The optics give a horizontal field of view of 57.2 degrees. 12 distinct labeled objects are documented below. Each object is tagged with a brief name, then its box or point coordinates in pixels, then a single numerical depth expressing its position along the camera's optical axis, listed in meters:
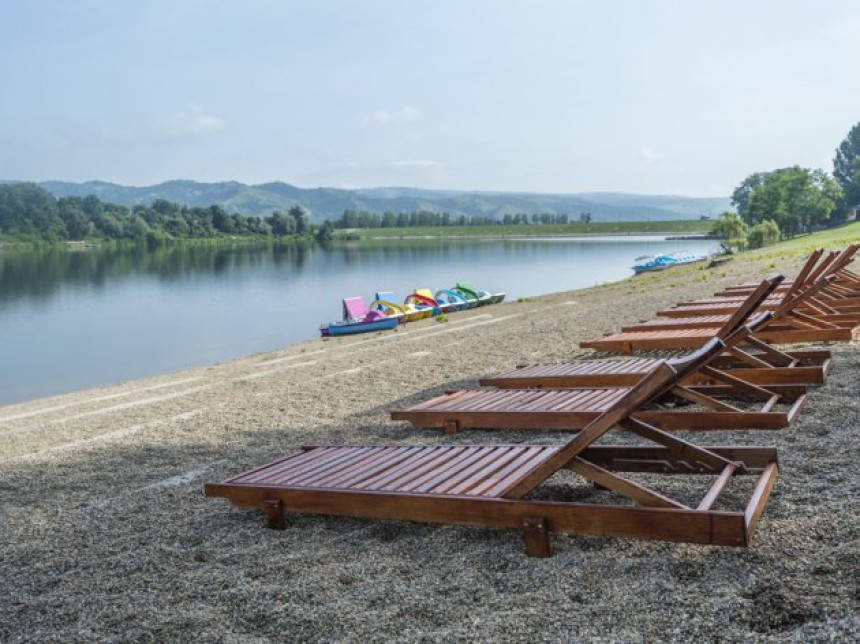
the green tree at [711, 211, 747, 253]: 58.38
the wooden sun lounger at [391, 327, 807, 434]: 6.38
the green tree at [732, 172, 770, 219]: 142.38
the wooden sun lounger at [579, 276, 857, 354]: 9.81
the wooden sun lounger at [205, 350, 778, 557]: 4.00
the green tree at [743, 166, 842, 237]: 85.69
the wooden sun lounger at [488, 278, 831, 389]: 7.50
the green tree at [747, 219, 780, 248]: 57.71
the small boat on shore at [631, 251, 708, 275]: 54.82
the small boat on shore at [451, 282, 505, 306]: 35.41
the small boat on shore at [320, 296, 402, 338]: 27.97
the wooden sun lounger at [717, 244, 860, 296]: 10.06
